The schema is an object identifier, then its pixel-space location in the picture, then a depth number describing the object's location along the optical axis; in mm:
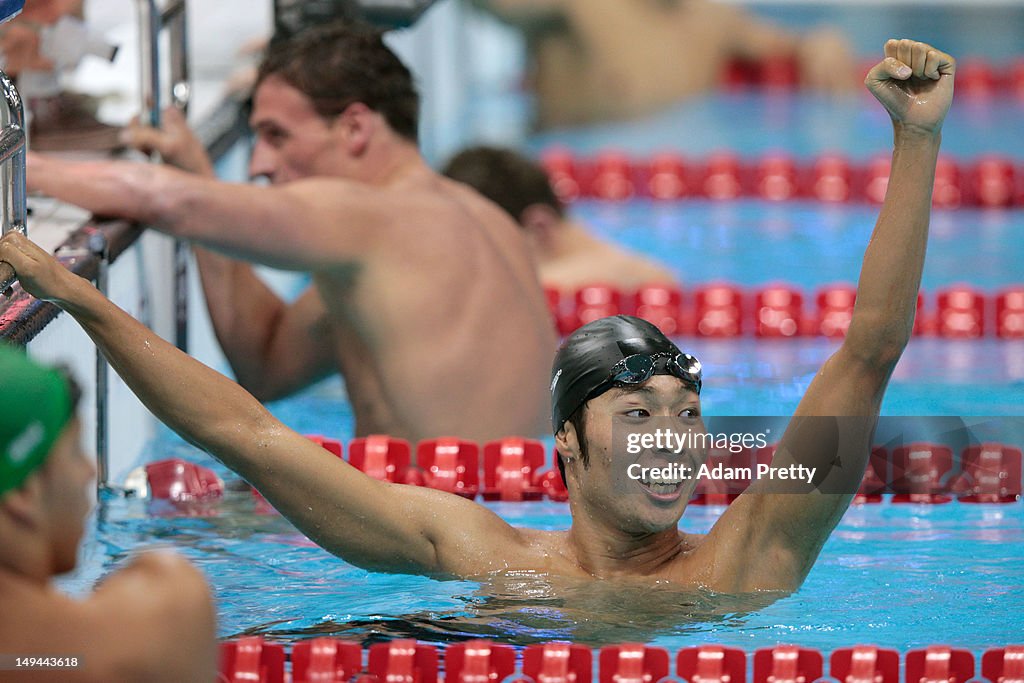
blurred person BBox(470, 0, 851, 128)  21969
